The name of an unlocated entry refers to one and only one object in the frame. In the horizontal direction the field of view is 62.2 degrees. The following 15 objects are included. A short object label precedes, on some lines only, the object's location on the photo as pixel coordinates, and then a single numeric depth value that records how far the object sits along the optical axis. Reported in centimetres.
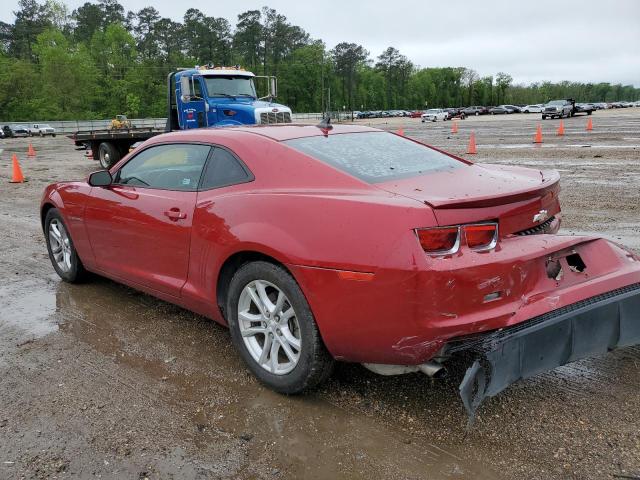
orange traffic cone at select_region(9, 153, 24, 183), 1403
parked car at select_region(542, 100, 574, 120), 4753
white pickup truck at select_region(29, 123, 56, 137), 5428
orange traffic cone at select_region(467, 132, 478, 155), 1657
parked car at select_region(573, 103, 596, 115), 5462
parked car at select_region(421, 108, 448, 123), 6706
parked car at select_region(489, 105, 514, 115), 8939
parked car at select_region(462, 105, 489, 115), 8781
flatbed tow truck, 1432
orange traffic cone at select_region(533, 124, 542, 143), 1986
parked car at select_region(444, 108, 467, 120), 7270
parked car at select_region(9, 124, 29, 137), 5265
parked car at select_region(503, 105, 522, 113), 9002
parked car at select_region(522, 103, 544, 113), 8517
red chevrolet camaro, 250
